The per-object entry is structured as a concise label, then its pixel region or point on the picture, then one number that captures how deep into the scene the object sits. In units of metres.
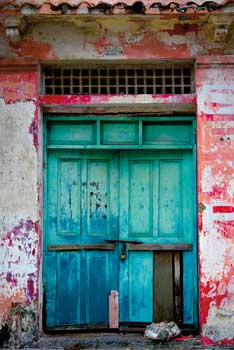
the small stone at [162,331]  6.59
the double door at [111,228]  6.98
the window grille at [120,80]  6.93
